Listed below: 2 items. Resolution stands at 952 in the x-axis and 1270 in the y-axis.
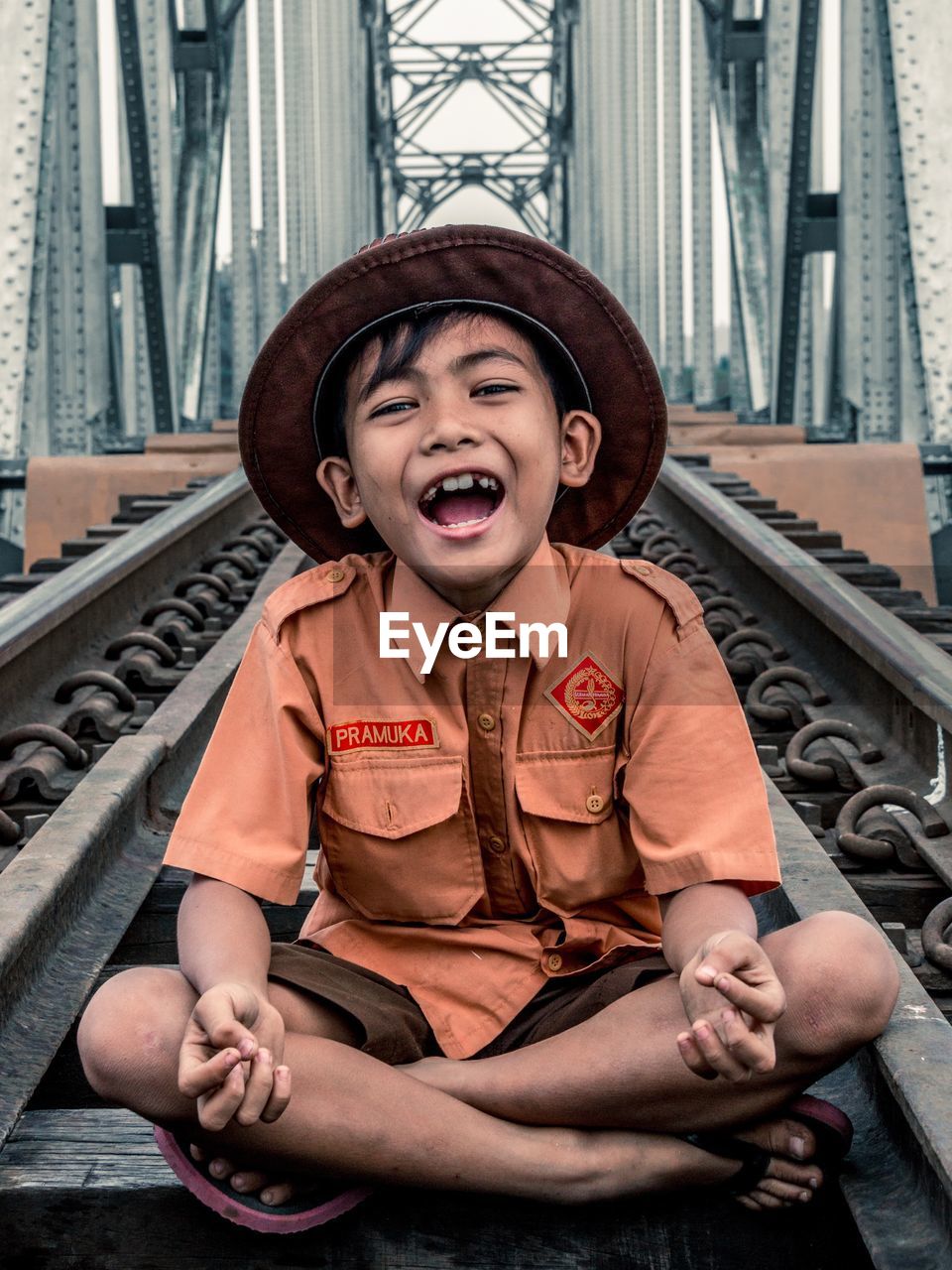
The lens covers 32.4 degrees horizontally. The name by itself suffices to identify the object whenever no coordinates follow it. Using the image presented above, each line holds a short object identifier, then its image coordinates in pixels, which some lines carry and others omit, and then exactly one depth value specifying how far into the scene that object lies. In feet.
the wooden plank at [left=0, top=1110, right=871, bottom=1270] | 5.03
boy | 5.03
